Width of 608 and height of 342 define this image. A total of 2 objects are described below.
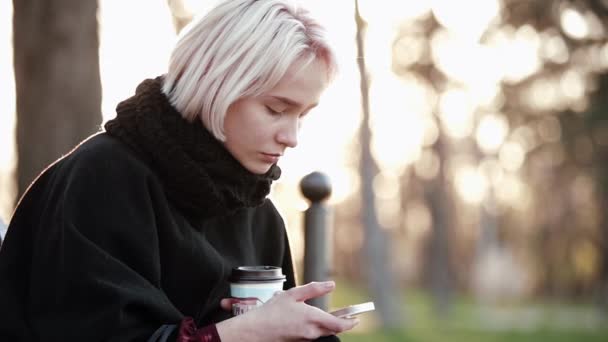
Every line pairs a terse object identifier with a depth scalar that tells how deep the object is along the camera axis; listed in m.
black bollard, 3.73
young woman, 2.05
